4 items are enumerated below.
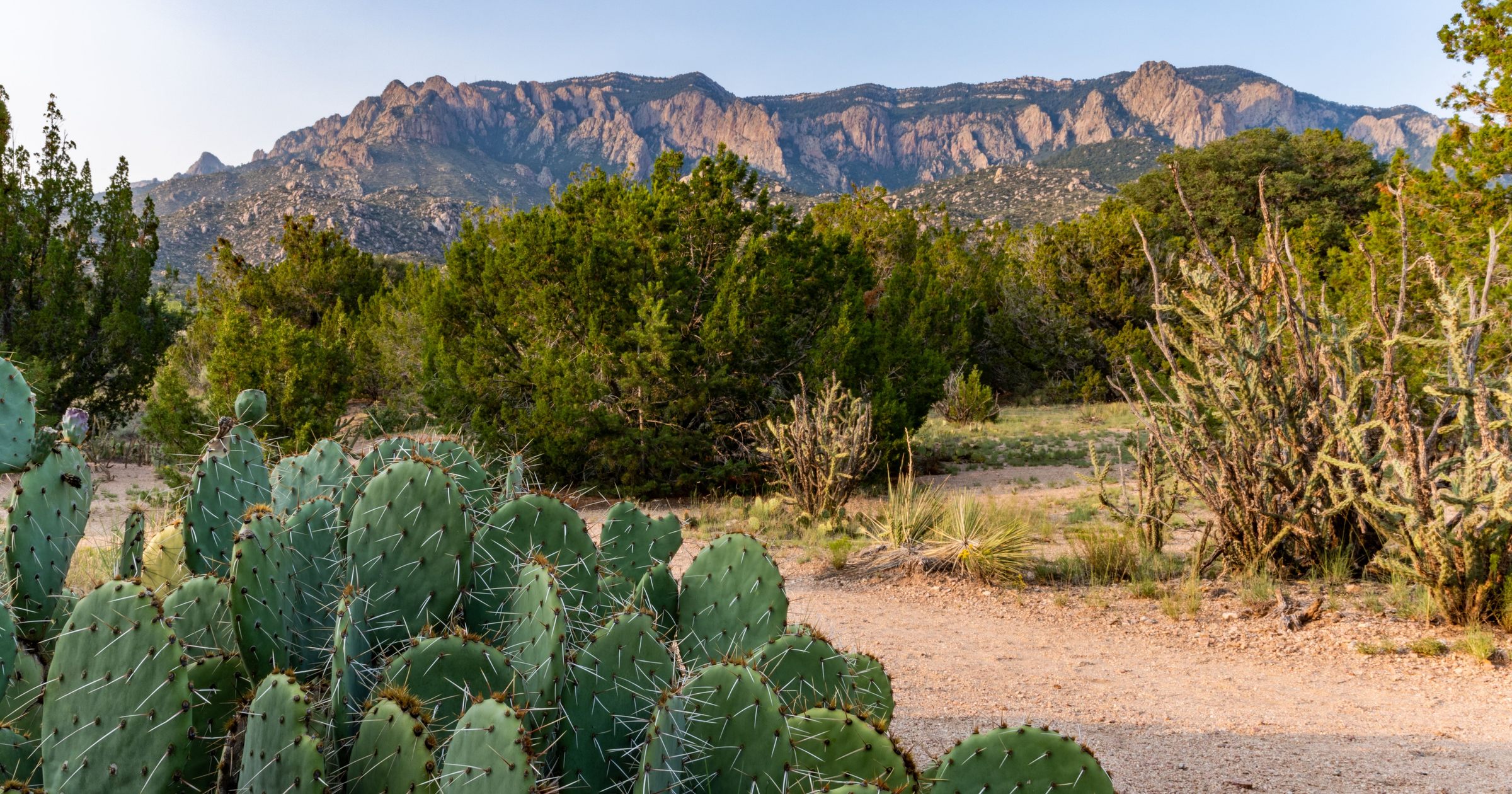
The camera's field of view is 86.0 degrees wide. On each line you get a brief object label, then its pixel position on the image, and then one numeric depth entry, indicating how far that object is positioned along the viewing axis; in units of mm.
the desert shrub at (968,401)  13844
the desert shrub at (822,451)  7152
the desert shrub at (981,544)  5523
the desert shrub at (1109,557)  5434
